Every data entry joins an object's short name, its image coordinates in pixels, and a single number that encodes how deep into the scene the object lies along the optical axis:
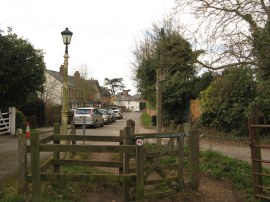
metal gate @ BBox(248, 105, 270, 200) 4.81
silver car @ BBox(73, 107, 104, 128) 18.62
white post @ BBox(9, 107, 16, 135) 13.40
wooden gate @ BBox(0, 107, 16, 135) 13.32
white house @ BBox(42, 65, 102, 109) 38.93
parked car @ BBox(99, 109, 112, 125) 23.54
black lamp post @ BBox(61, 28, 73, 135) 7.53
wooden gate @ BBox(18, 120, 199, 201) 3.76
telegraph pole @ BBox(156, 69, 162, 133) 7.93
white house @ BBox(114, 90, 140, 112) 94.12
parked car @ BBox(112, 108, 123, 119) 34.85
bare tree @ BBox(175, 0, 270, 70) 11.26
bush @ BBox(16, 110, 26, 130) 13.99
